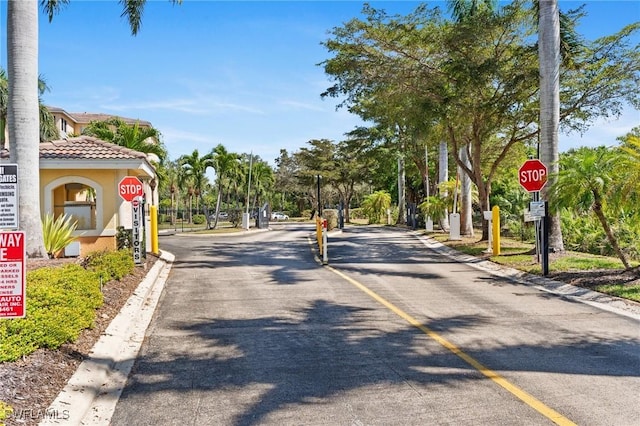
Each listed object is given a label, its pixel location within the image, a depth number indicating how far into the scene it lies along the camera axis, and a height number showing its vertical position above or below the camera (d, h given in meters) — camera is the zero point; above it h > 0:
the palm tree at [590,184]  12.23 +0.56
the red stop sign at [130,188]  14.30 +0.62
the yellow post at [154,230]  19.08 -0.61
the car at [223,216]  84.38 -0.65
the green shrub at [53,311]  5.90 -1.20
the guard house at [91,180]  16.78 +1.00
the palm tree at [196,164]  45.44 +3.87
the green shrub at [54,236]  13.48 -0.55
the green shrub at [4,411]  4.18 -1.52
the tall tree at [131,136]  27.83 +3.89
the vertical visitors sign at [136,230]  14.13 -0.44
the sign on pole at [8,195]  5.26 +0.17
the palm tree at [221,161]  45.88 +4.18
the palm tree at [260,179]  67.31 +4.09
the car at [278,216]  81.22 -0.70
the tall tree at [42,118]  31.58 +5.76
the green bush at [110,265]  10.84 -1.06
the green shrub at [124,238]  17.11 -0.77
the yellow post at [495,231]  18.28 -0.70
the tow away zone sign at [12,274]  5.12 -0.56
